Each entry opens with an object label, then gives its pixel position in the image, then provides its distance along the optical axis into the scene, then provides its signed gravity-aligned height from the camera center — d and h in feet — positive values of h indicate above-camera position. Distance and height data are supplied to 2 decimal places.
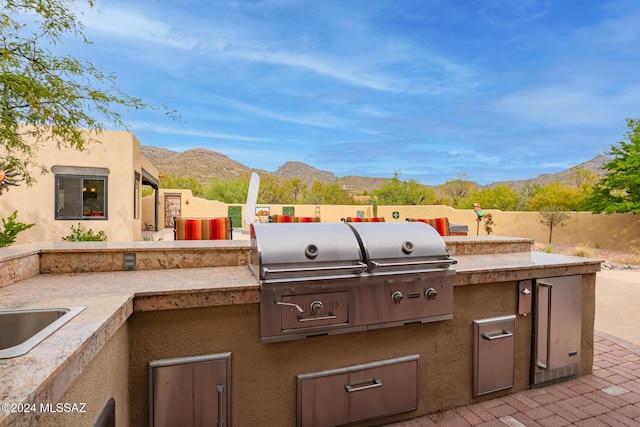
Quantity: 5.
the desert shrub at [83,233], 23.32 -2.36
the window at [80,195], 30.22 +0.76
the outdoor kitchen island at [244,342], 4.23 -2.22
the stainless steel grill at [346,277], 5.74 -1.21
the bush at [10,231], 14.77 -1.31
